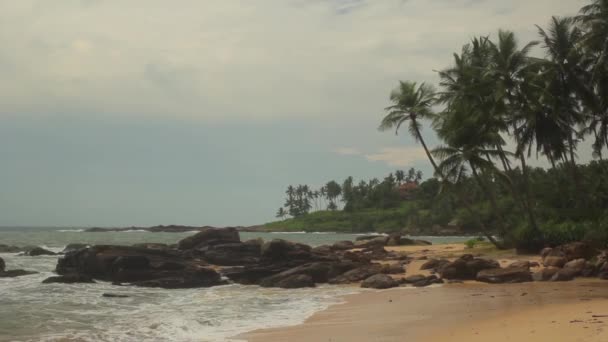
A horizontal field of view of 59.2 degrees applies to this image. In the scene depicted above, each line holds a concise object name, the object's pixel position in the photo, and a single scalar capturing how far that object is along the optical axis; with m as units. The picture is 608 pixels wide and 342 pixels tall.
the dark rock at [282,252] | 28.47
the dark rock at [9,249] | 48.81
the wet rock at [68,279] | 25.16
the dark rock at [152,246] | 30.83
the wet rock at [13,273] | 27.80
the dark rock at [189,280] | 24.53
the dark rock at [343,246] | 46.67
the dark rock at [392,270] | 25.61
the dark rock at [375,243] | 48.66
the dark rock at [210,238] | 38.31
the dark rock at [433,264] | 26.06
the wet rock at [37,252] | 43.72
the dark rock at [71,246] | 46.35
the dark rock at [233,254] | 33.88
